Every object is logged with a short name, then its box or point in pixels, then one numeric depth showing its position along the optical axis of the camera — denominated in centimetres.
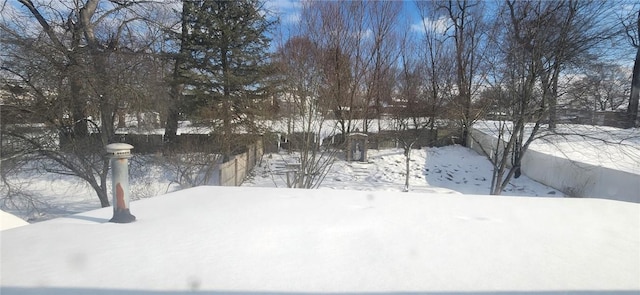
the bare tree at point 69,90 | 869
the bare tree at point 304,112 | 908
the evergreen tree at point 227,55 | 1488
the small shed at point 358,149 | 1656
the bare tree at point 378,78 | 1894
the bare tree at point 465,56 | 1127
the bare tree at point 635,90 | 1607
